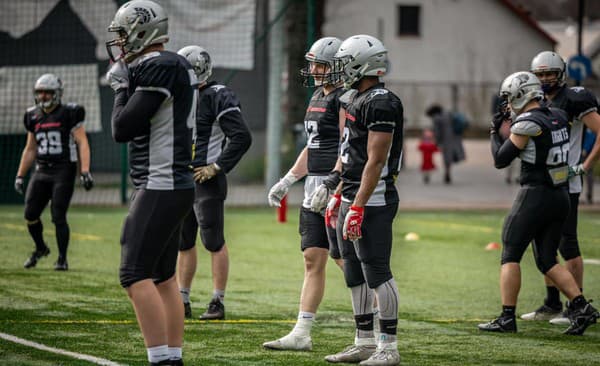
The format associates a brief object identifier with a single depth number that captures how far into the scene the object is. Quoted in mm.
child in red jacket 52375
